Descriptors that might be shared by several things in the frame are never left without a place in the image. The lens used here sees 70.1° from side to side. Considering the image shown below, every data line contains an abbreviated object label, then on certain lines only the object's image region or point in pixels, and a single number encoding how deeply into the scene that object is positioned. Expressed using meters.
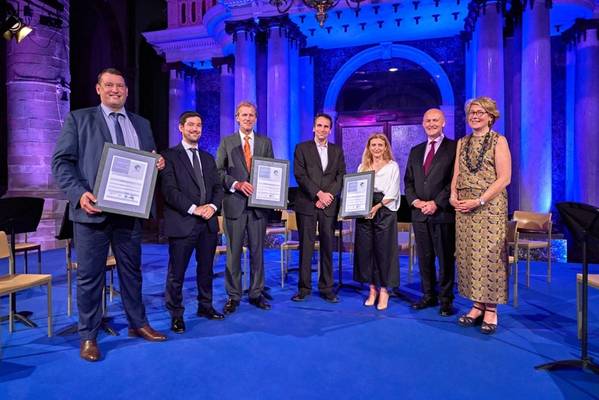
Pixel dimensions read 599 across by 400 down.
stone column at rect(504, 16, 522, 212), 9.01
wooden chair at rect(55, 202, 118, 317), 4.00
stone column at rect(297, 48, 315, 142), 10.98
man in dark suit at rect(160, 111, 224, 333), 3.80
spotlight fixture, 7.42
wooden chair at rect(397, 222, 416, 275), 6.55
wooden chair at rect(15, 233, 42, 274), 5.64
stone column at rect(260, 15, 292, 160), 9.66
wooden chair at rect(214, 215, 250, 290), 5.66
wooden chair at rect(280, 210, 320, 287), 5.79
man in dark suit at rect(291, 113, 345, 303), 4.62
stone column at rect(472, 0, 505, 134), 8.46
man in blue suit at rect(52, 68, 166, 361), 3.05
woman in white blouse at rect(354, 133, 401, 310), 4.48
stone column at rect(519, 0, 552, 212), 8.07
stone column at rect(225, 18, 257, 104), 9.98
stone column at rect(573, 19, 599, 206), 8.73
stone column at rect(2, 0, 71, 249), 9.52
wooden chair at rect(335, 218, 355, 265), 7.14
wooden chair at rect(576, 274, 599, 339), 3.20
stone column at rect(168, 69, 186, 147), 12.11
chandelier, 6.57
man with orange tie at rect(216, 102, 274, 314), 4.32
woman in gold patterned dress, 3.63
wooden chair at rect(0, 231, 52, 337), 3.38
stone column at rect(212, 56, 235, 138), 11.55
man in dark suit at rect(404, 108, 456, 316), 4.23
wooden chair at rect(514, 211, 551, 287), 5.82
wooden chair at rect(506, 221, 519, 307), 4.97
